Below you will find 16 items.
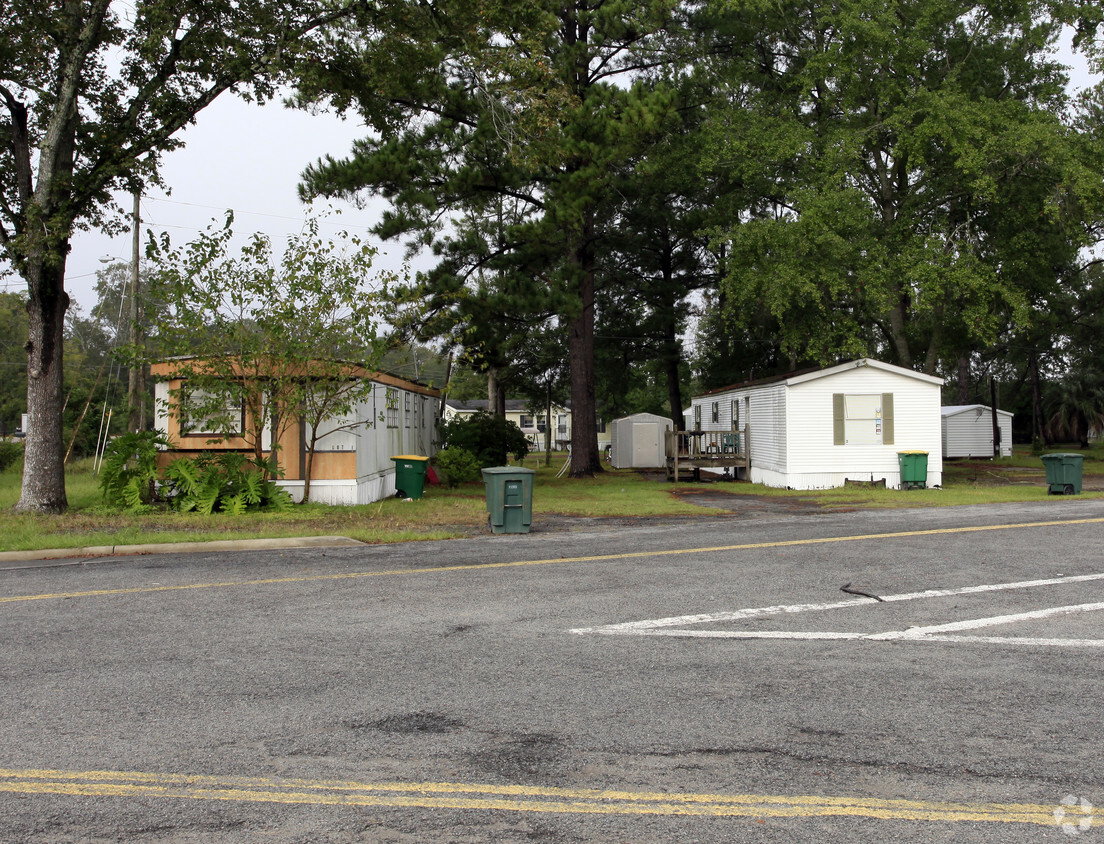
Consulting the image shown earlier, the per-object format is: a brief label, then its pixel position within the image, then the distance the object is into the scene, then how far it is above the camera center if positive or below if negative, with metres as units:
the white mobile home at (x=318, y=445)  16.48 +0.22
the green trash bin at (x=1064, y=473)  18.72 -0.64
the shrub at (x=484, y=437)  27.36 +0.43
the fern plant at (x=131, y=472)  15.61 -0.30
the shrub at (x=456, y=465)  23.27 -0.37
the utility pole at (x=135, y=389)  25.56 +1.98
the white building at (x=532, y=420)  81.30 +2.84
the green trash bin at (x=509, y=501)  13.06 -0.75
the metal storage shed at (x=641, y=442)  35.38 +0.26
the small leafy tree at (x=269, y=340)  15.78 +2.06
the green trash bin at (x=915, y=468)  21.94 -0.57
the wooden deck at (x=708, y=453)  25.98 -0.15
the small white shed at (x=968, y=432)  40.97 +0.56
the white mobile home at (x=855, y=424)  22.53 +0.54
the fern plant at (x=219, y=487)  15.34 -0.58
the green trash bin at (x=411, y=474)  19.42 -0.49
